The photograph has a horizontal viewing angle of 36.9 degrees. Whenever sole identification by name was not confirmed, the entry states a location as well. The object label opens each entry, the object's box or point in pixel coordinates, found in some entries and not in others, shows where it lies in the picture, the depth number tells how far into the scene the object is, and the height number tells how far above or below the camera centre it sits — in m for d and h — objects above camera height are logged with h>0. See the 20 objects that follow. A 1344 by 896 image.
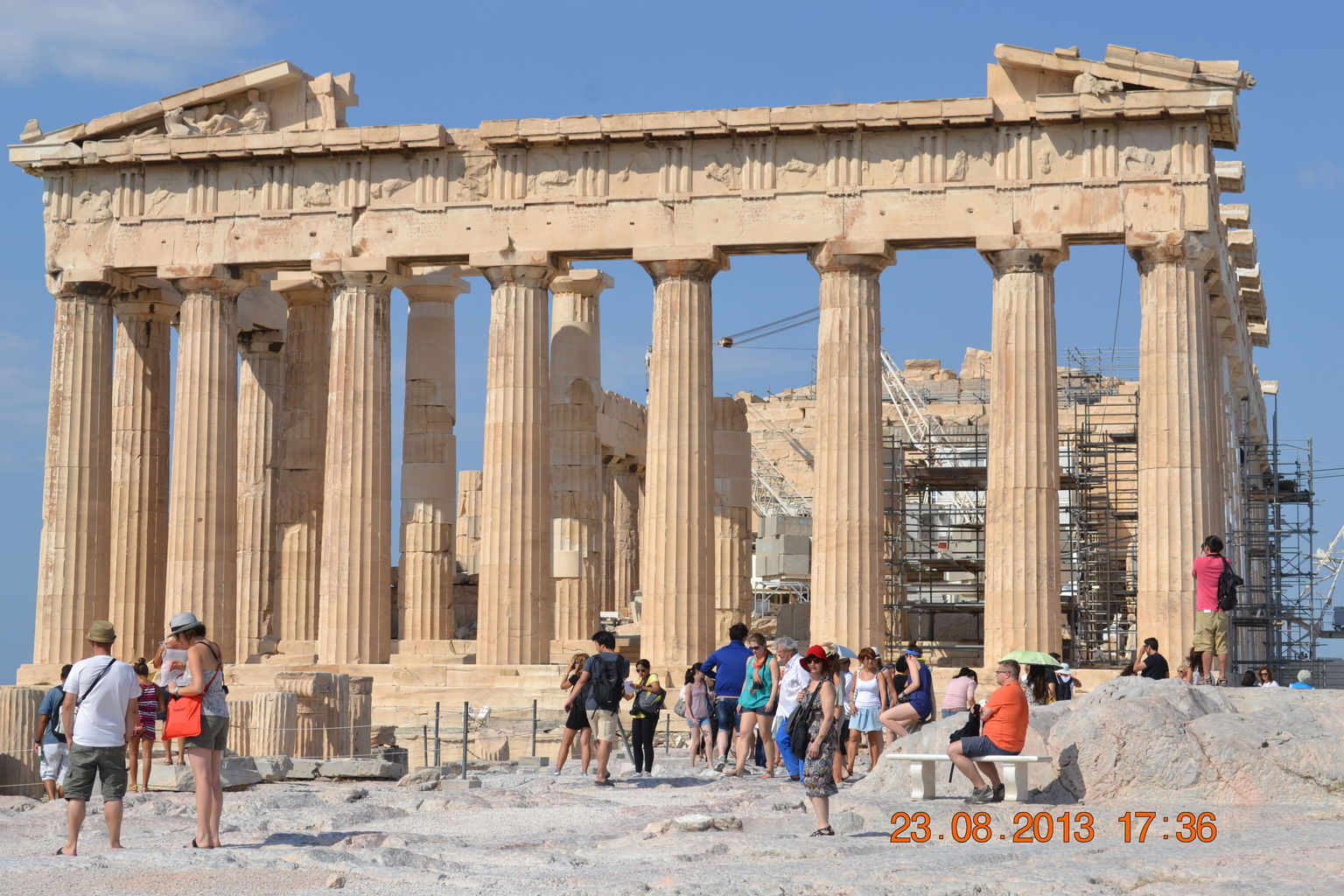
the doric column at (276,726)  28.47 -1.58
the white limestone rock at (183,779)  24.25 -1.98
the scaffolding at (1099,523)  46.66 +2.34
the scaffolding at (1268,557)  46.38 +1.54
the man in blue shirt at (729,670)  25.72 -0.69
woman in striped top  22.62 -1.35
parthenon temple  36.72 +5.52
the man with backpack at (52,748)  22.02 -1.49
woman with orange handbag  17.25 -0.89
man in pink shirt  26.44 +0.06
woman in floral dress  18.25 -1.13
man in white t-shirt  16.84 -0.97
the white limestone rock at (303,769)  25.84 -1.98
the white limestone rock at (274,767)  25.62 -1.95
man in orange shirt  19.67 -1.20
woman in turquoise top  24.77 -1.01
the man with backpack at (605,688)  23.72 -0.85
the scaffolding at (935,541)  46.97 +1.90
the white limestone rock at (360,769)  25.92 -1.98
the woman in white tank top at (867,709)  25.64 -1.16
